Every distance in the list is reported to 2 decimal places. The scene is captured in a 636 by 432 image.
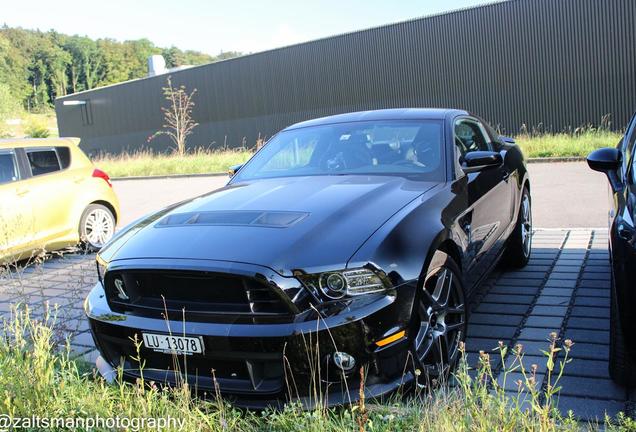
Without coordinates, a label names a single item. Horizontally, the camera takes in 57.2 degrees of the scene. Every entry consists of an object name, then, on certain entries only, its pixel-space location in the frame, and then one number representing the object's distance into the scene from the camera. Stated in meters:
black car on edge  2.72
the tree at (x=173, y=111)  37.25
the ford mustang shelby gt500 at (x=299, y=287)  2.65
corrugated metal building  23.44
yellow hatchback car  7.11
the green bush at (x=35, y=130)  47.52
